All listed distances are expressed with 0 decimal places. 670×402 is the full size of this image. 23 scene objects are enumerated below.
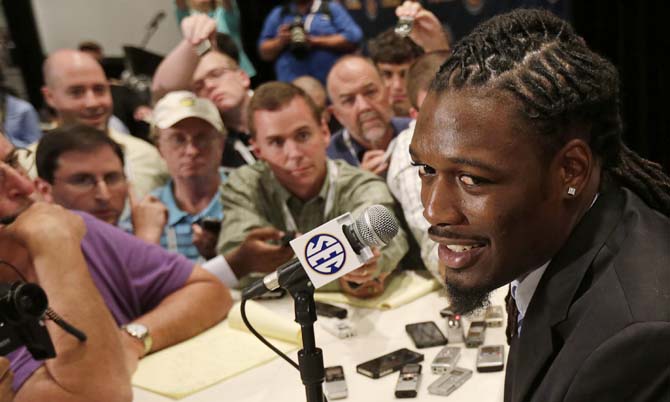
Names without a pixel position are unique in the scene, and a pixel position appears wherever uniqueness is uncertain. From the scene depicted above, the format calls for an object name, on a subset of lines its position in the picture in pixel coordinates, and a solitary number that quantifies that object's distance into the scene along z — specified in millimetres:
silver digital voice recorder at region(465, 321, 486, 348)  1862
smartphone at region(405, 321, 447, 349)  1897
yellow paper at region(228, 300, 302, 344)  2025
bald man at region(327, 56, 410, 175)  3275
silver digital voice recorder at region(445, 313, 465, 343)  1905
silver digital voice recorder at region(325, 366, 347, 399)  1676
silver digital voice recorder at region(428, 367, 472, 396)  1631
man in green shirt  2504
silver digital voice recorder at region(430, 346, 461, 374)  1733
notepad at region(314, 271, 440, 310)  2252
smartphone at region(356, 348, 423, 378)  1764
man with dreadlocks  988
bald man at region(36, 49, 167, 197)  3715
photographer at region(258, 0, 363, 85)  4844
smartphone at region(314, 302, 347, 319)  2168
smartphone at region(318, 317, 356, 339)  2041
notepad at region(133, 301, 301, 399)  1880
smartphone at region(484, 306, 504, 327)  1970
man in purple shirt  1734
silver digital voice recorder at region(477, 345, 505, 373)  1713
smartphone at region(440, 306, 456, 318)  2061
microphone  1179
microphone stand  1217
